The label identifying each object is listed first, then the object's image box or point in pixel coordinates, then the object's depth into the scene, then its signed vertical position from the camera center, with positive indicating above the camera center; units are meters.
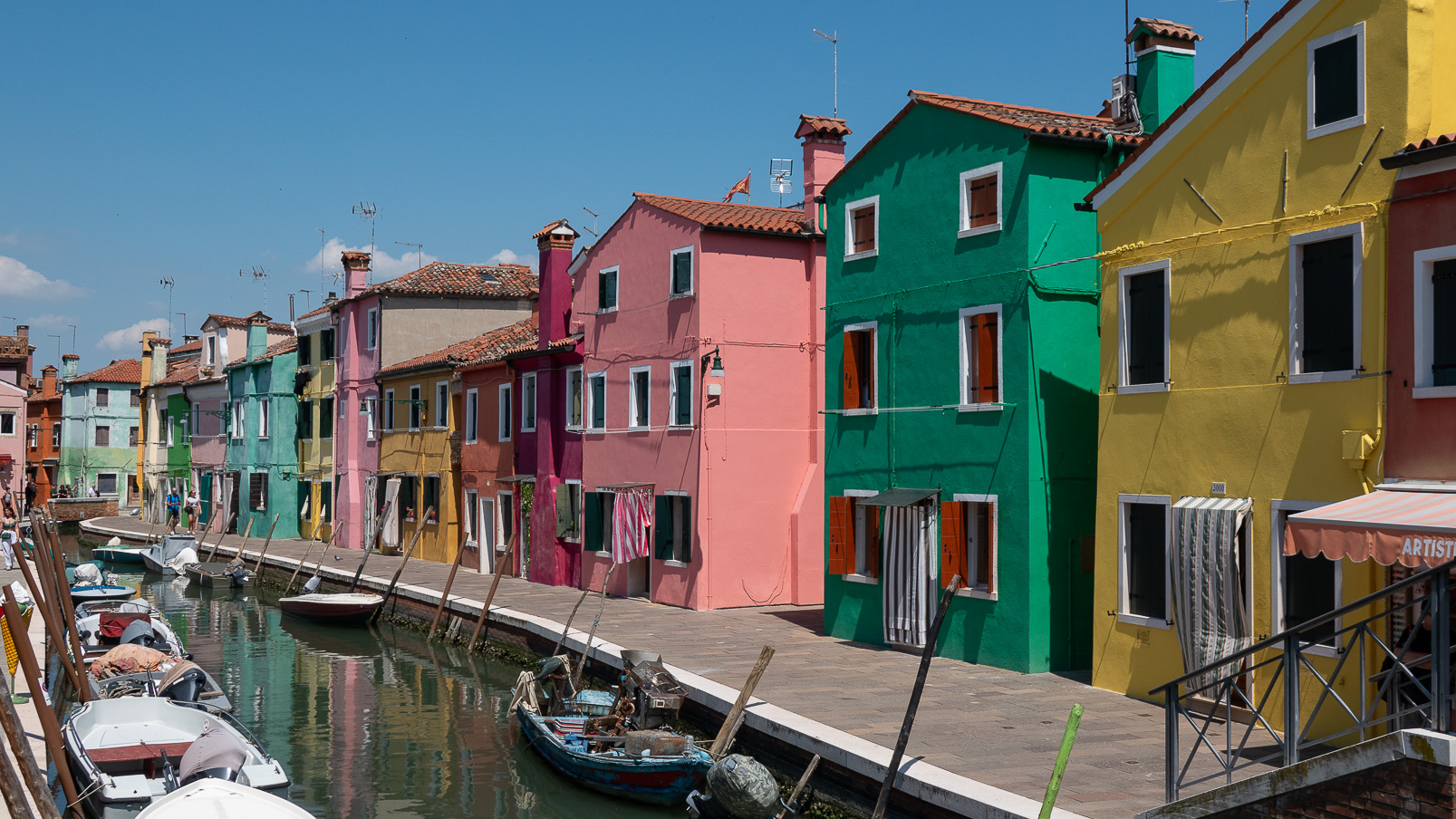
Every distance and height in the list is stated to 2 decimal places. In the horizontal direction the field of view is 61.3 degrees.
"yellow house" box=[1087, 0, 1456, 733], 12.47 +1.06
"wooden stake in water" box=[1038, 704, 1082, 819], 9.73 -2.77
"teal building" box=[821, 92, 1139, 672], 17.61 +0.53
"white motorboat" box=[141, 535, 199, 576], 42.12 -4.76
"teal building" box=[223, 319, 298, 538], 48.25 -0.74
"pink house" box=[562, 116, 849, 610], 25.31 +0.56
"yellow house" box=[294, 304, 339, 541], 45.59 -0.12
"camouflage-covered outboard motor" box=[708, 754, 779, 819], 12.94 -3.93
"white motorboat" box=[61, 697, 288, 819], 13.27 -3.88
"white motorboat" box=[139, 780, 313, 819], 10.06 -3.21
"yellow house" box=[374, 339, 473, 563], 37.59 -0.93
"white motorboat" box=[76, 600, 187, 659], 22.73 -4.19
